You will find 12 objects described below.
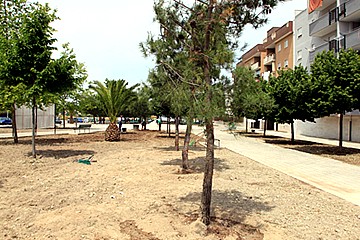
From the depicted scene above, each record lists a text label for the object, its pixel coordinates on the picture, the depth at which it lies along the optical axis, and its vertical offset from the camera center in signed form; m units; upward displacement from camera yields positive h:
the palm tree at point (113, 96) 21.36 +1.52
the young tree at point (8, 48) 11.46 +2.70
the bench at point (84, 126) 30.75 -0.88
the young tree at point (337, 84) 14.25 +1.67
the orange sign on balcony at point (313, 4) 27.38 +10.55
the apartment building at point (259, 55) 48.12 +10.39
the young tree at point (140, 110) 34.82 +0.90
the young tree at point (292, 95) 16.39 +1.37
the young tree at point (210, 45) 4.36 +1.15
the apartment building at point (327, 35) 23.12 +7.65
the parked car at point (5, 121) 45.88 -0.66
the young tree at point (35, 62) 11.41 +2.08
